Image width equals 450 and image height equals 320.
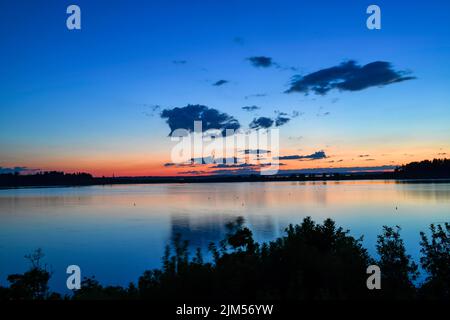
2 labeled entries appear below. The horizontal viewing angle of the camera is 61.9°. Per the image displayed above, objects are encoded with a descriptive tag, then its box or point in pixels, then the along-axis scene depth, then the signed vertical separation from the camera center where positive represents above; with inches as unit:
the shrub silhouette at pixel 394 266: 430.9 -127.0
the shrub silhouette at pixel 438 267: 406.3 -120.0
